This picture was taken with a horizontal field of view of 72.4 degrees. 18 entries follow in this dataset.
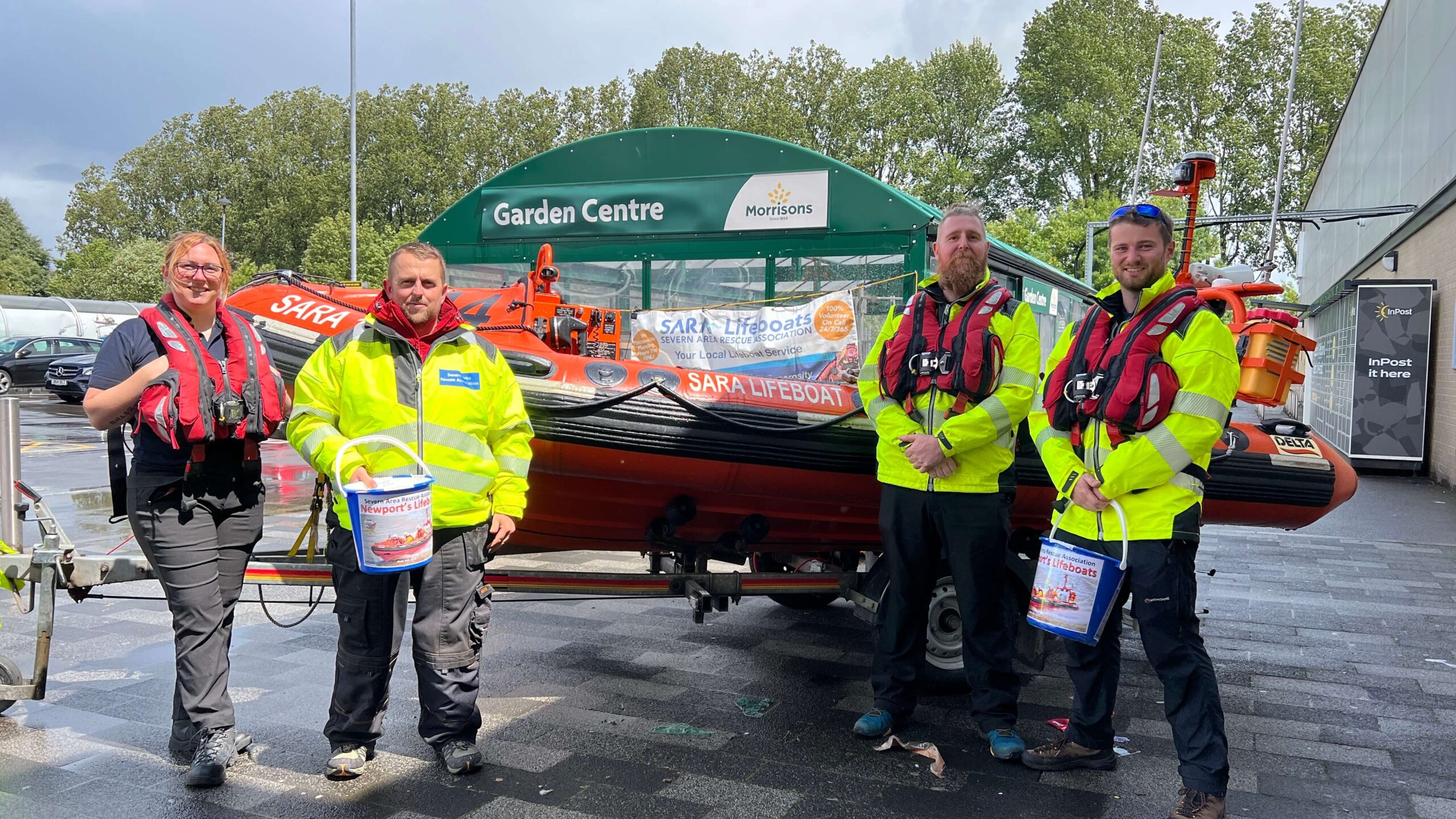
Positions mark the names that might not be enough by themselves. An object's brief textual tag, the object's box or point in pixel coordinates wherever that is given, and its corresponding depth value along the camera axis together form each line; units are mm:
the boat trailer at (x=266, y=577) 3574
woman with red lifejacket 3229
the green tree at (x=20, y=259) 64375
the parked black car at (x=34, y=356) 24266
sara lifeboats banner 6289
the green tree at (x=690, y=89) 47156
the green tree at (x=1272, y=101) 40969
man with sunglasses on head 3033
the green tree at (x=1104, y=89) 42250
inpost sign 12883
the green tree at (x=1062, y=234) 34406
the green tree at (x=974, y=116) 45812
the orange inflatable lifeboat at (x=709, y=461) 4047
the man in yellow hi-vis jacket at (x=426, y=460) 3178
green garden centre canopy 6340
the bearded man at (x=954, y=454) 3465
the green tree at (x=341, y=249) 36625
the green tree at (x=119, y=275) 50750
